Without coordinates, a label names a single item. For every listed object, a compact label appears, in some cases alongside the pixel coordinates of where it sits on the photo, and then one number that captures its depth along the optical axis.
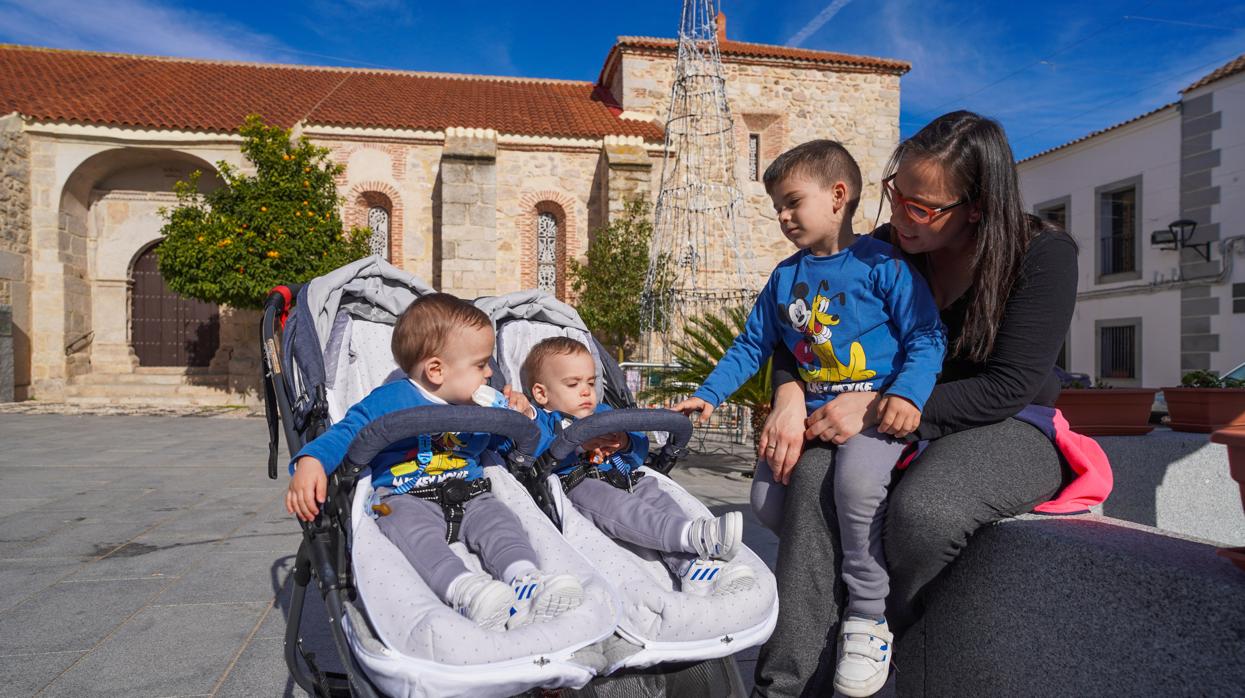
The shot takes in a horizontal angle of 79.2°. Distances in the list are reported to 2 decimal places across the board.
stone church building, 15.43
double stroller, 1.59
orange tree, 13.52
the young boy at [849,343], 2.03
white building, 16.12
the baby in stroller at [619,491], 2.04
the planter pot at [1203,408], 3.46
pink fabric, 2.05
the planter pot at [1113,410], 3.49
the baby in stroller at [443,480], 1.79
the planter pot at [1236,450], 1.33
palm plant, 6.75
